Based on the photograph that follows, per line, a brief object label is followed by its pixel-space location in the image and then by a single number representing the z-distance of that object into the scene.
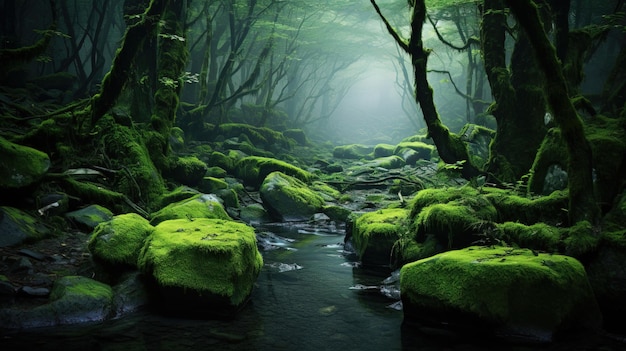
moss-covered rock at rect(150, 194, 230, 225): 6.98
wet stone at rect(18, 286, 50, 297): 4.30
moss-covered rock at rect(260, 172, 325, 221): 12.27
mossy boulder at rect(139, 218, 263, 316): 4.70
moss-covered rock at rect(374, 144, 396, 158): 28.76
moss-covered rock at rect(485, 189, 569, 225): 5.87
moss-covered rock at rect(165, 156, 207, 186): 11.55
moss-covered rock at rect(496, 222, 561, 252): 5.23
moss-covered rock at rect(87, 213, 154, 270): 5.16
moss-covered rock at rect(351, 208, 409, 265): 7.38
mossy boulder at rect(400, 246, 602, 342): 4.20
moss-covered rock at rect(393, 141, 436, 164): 24.86
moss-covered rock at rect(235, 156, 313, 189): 15.13
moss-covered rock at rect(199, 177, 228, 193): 11.94
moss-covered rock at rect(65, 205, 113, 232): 6.67
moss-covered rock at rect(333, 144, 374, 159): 30.44
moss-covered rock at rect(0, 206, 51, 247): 5.32
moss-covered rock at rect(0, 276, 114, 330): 4.05
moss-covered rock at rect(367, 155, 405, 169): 22.38
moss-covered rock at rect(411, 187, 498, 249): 5.92
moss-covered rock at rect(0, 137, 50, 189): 5.95
